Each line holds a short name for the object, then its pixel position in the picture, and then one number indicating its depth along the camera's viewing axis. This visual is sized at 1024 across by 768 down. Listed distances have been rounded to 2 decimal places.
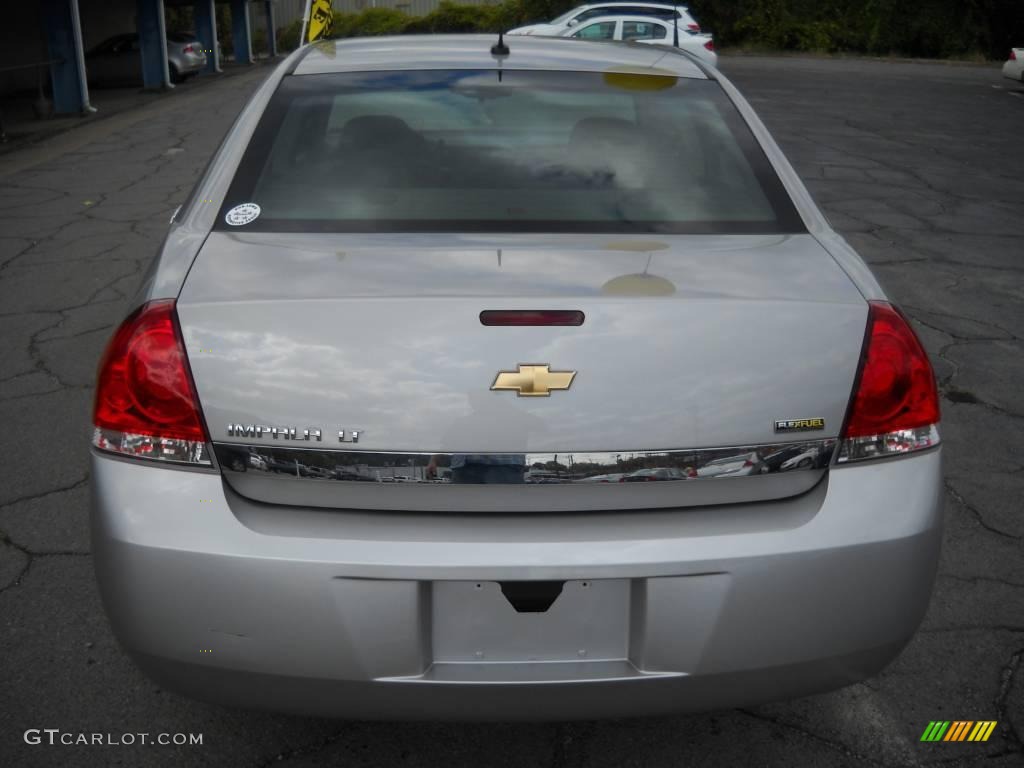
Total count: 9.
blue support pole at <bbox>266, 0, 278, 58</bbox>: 34.09
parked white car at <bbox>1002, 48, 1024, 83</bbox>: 21.64
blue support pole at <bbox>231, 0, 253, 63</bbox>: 30.25
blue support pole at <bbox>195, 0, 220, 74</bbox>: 25.62
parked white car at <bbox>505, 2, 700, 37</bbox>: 18.88
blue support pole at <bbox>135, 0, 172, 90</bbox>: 19.64
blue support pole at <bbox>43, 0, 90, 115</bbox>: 14.87
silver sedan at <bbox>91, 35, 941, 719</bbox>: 1.73
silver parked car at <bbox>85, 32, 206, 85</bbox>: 23.48
